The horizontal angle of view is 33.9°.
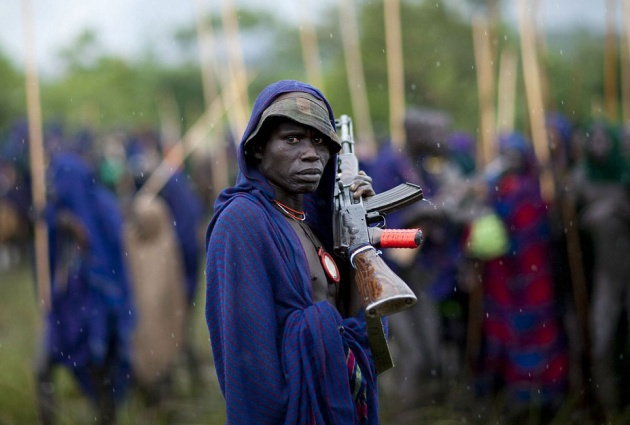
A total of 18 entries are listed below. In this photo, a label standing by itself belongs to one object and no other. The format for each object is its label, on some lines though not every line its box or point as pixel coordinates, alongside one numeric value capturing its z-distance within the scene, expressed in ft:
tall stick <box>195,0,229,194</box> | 29.14
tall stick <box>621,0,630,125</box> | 25.53
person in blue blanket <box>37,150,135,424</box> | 24.12
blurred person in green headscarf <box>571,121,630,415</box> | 23.47
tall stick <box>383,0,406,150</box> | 28.96
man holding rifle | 10.44
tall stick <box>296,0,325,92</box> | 29.53
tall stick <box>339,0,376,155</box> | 31.76
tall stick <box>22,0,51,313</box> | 24.38
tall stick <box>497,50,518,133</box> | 31.35
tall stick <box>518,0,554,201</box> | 24.58
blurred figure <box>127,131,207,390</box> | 30.78
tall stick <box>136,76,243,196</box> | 30.01
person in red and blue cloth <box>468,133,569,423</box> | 25.16
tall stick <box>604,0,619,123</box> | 24.58
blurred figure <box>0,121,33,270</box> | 52.01
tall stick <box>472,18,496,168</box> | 27.37
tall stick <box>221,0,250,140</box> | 27.02
